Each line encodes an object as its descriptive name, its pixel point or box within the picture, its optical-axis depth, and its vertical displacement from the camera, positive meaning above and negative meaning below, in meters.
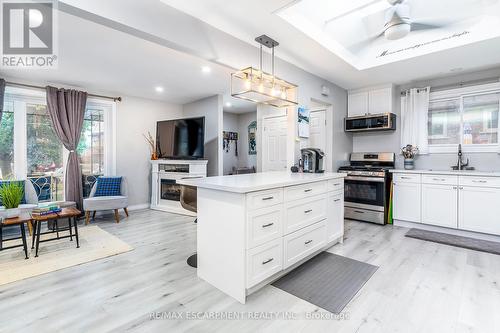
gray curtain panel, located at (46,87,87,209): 4.21 +0.69
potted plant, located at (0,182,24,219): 3.07 -0.44
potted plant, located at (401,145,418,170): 4.19 +0.16
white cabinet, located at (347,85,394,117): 4.33 +1.18
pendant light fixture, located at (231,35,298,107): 2.62 +0.91
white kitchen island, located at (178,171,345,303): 1.86 -0.55
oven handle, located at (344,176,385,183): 3.99 -0.25
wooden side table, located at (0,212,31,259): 2.62 -0.64
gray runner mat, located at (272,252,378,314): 1.93 -1.07
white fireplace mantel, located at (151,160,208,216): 4.90 -0.22
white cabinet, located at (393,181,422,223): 3.85 -0.61
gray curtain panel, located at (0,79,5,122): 3.67 +1.11
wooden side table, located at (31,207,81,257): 2.76 -0.63
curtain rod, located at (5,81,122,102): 3.81 +1.27
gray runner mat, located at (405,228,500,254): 3.02 -1.04
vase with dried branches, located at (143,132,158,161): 5.49 +0.43
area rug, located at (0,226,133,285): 2.40 -1.06
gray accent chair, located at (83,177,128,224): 4.09 -0.69
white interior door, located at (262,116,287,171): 4.82 +0.41
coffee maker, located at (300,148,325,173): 3.21 +0.05
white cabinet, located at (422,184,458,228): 3.53 -0.61
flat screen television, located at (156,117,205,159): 4.95 +0.54
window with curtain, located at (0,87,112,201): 3.96 +0.32
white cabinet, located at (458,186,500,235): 3.23 -0.62
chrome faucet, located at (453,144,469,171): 3.79 +0.02
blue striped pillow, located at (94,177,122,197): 4.50 -0.43
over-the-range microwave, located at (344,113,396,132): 4.20 +0.75
